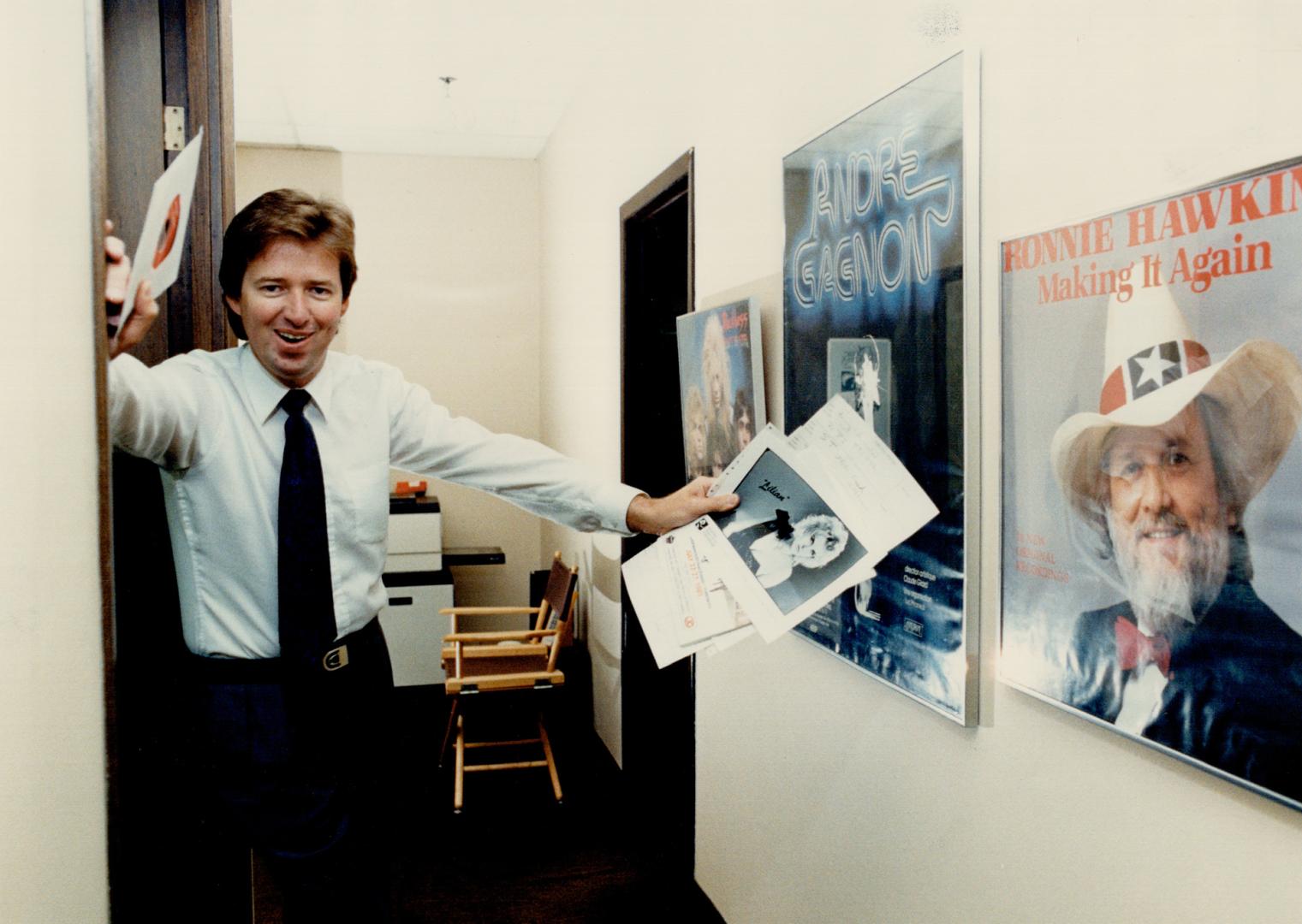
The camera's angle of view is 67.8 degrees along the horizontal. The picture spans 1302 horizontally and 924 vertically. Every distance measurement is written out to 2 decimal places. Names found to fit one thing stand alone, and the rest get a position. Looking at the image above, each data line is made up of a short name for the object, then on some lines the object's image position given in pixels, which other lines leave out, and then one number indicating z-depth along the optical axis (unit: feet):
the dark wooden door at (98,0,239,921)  4.93
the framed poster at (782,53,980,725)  5.01
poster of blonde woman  7.73
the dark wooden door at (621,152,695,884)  11.89
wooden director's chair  12.13
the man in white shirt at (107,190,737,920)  4.95
